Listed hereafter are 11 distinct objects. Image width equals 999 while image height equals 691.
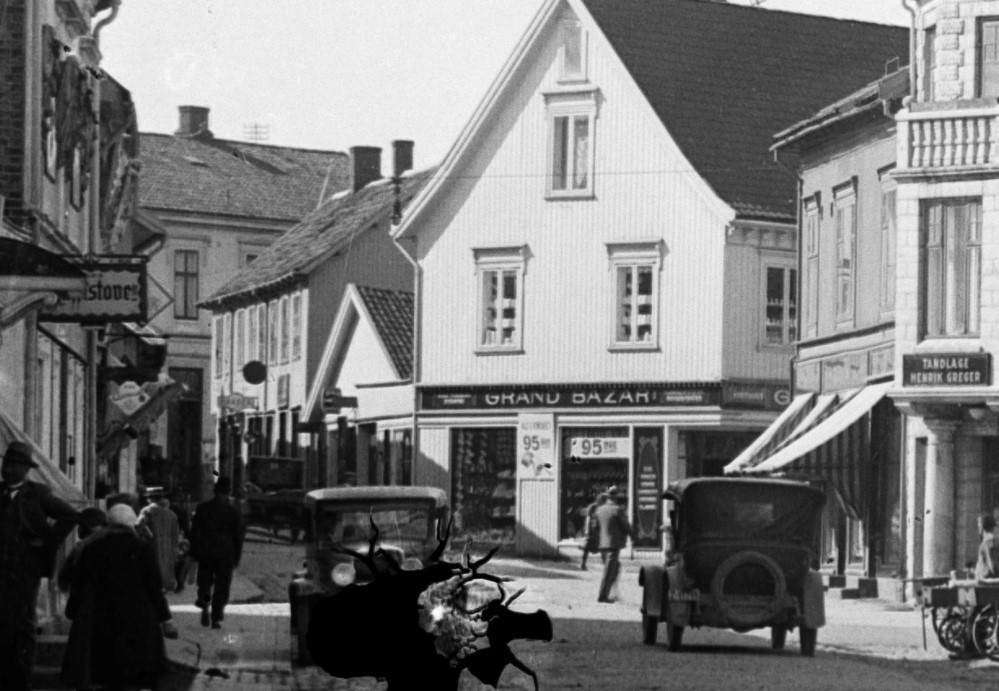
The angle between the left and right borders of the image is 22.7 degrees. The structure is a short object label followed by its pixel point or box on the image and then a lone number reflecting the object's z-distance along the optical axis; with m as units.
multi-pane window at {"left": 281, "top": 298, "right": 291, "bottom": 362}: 55.97
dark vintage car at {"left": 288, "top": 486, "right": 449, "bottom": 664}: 17.62
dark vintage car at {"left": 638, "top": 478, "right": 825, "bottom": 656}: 21.69
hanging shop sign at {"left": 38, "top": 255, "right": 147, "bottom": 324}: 25.19
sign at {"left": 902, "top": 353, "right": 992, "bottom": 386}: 33.28
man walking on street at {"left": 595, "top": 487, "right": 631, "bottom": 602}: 29.53
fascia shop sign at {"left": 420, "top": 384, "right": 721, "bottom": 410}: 48.34
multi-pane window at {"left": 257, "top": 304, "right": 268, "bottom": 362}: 52.25
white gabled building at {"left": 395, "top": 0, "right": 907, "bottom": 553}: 48.88
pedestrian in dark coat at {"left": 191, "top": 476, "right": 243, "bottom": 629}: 22.14
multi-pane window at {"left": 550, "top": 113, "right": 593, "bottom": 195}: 53.22
